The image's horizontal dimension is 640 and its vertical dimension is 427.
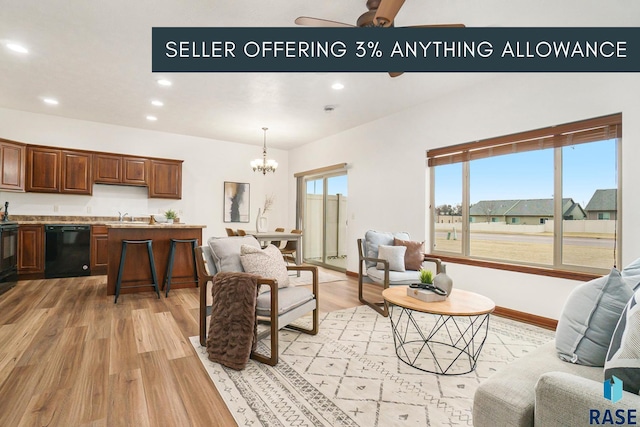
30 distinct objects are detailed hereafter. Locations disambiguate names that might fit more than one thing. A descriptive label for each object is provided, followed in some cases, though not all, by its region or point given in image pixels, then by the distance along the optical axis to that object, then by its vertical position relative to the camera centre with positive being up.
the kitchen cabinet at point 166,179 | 6.17 +0.65
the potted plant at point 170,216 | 5.10 -0.08
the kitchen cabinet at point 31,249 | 4.96 -0.62
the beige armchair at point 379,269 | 3.51 -0.69
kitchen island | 4.21 -0.61
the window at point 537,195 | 3.10 +0.22
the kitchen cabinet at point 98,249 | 5.49 -0.67
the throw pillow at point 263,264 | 2.60 -0.44
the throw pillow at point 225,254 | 2.64 -0.36
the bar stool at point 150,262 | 3.98 -0.67
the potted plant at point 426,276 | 2.66 -0.54
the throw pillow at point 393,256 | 3.77 -0.53
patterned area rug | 1.74 -1.13
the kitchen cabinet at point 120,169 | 5.69 +0.78
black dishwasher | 5.16 -0.67
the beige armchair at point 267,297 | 2.31 -0.69
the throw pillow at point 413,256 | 3.92 -0.54
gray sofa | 0.95 -0.68
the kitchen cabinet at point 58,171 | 5.20 +0.69
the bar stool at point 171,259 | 4.28 -0.66
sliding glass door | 6.56 -0.18
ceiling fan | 2.00 +1.38
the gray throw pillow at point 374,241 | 4.03 -0.38
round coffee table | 2.23 -1.13
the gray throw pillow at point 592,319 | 1.32 -0.47
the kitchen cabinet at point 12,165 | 4.78 +0.72
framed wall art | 7.22 +0.24
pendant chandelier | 5.94 +0.90
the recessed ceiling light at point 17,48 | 3.22 +1.71
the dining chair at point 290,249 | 5.88 -0.70
